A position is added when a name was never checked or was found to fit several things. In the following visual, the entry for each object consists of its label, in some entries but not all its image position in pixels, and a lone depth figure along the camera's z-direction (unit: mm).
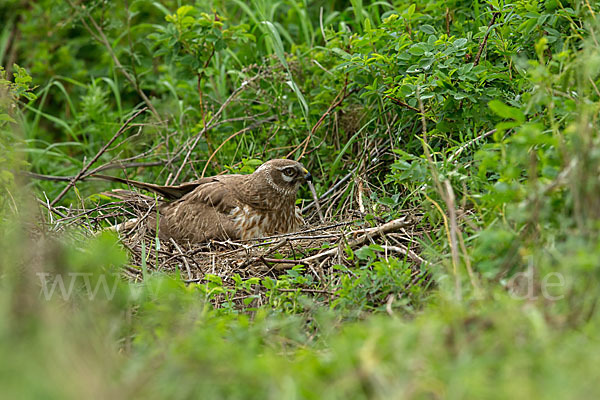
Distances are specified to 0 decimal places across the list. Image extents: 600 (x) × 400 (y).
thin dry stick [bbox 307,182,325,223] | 11633
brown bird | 11320
